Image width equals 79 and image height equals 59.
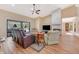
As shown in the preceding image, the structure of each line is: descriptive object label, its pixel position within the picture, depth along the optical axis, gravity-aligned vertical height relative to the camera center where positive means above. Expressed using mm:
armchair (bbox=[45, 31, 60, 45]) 1377 -286
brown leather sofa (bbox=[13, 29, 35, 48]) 1335 -272
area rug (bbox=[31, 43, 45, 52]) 1293 -523
